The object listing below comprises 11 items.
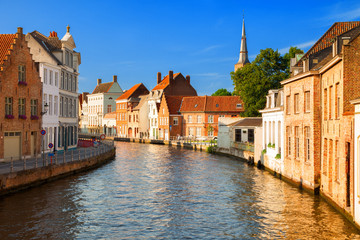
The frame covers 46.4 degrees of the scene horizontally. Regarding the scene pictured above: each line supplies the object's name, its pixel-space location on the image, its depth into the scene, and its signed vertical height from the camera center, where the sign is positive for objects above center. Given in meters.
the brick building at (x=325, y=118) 17.62 +0.56
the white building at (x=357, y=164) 14.77 -1.25
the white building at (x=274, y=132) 30.74 -0.31
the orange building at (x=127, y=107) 98.62 +5.04
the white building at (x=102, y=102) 117.56 +7.15
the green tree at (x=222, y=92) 117.88 +10.14
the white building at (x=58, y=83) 38.47 +4.40
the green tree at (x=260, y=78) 55.06 +6.62
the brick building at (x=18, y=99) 29.08 +2.04
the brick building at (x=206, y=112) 76.06 +2.89
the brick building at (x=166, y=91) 87.74 +7.90
